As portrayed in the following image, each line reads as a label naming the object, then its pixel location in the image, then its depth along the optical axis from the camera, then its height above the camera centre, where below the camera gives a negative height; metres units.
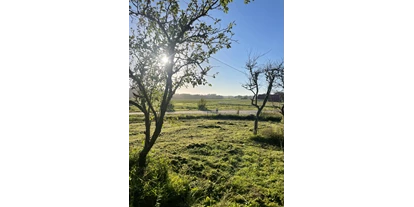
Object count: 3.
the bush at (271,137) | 6.44 -1.31
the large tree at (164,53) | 2.79 +0.81
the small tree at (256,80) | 7.28 +0.93
